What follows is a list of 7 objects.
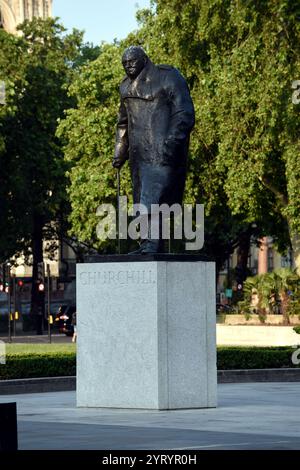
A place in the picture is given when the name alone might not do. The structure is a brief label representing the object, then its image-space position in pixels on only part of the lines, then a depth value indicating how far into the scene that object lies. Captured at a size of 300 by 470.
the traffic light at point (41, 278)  72.73
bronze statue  20.81
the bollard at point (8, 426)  13.69
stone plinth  20.45
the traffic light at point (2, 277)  70.18
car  72.62
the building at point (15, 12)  106.06
